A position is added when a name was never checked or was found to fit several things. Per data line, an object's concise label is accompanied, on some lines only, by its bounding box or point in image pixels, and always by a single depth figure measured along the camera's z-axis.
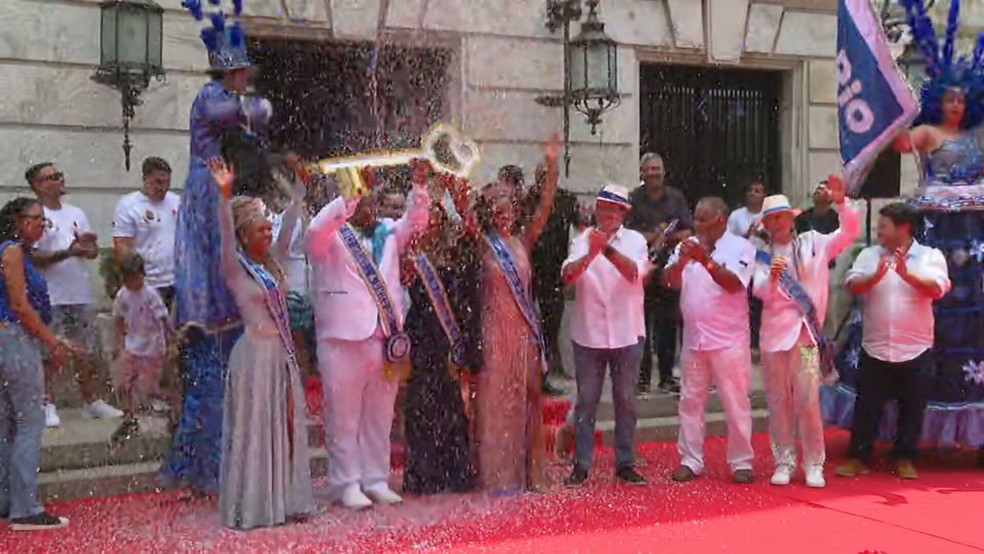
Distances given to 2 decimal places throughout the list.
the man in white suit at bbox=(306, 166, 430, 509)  5.46
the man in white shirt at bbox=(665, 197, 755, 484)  6.23
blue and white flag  6.89
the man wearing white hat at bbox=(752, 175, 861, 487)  6.20
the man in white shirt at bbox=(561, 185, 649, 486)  6.12
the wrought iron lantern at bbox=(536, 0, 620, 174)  9.40
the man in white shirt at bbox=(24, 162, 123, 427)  6.63
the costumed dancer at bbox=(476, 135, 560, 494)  5.78
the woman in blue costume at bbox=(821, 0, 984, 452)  6.70
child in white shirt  6.82
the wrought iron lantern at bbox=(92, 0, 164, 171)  7.89
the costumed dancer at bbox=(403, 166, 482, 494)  5.75
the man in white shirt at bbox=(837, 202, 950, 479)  6.48
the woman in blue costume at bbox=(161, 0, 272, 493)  5.33
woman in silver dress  5.04
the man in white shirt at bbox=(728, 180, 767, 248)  9.07
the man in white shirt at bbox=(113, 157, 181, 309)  7.23
